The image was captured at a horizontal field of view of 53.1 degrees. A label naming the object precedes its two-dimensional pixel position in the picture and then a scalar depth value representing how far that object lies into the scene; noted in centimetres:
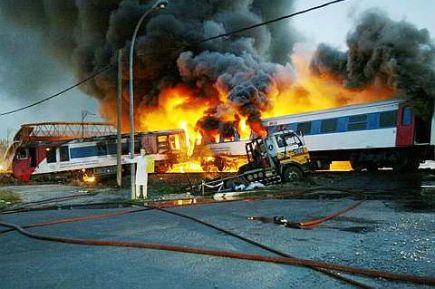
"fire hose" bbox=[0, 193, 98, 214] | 1173
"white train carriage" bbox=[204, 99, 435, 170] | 1809
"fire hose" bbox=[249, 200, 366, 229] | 741
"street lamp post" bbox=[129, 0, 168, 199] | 1406
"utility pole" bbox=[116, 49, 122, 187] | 1798
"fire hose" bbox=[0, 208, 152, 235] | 847
